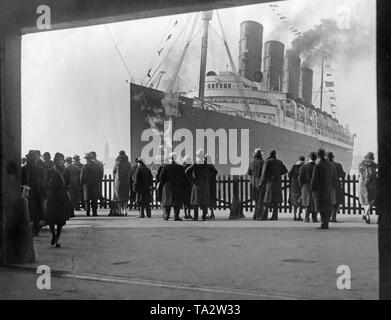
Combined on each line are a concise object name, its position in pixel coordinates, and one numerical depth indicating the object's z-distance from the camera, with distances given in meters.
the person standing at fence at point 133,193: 14.30
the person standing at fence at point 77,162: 15.39
